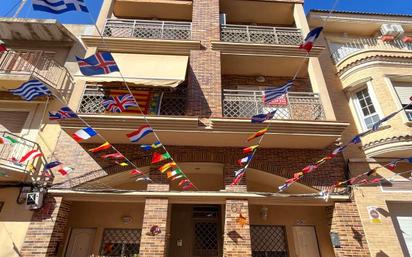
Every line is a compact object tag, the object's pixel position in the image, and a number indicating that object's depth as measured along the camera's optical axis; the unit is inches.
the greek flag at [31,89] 232.5
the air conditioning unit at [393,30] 452.1
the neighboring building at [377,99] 304.5
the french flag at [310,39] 204.4
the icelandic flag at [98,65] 215.5
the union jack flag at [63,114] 227.8
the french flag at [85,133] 229.4
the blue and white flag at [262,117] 241.0
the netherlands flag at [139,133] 242.7
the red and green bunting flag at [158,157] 246.4
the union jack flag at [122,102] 265.9
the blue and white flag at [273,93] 247.4
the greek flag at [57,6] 195.8
